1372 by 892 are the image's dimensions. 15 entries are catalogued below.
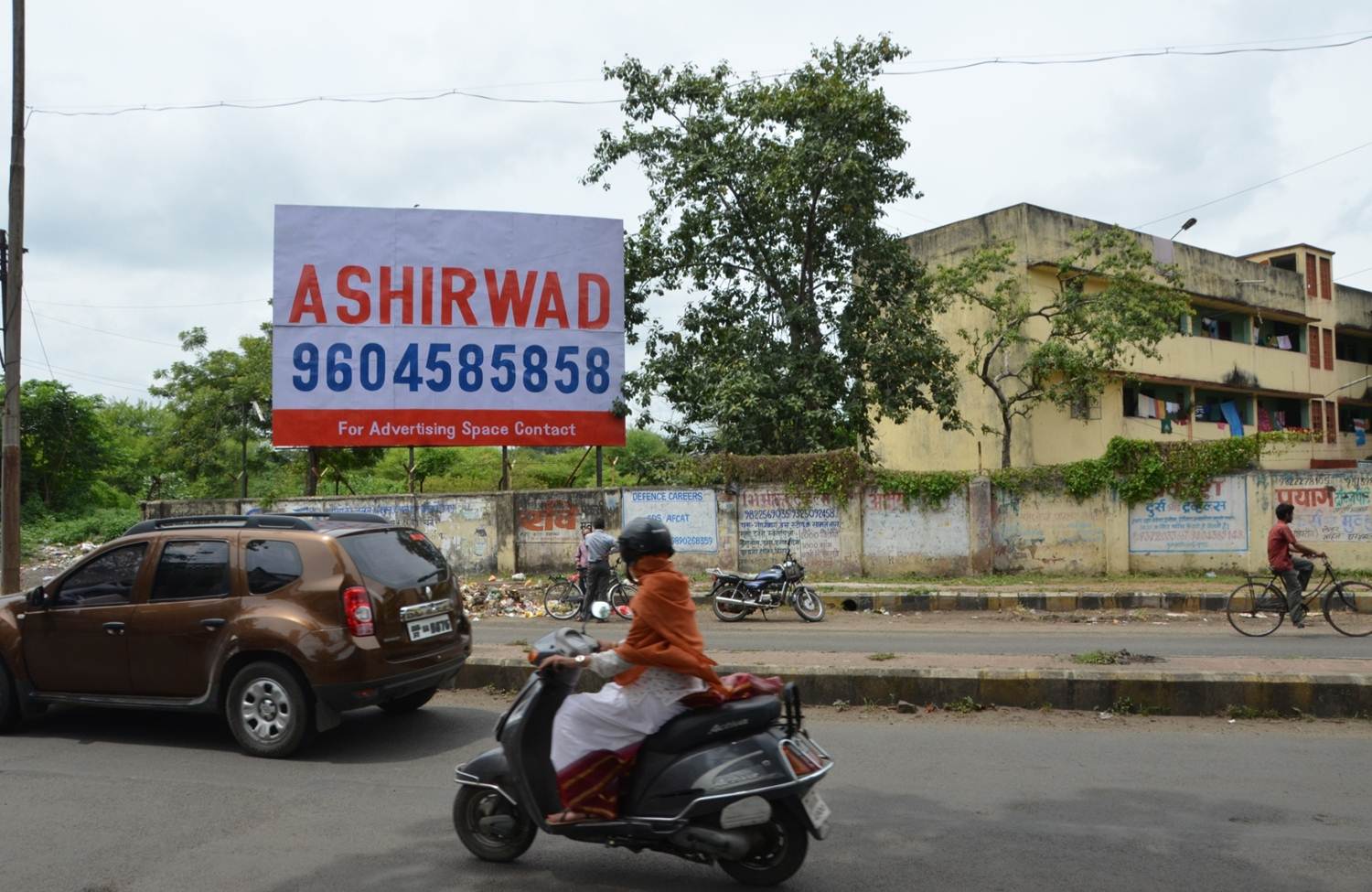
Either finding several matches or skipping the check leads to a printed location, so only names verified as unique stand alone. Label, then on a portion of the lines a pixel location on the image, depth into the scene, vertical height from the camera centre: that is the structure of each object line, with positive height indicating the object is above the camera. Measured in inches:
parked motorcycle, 623.2 -55.3
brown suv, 258.8 -31.6
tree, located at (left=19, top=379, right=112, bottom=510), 1279.5 +78.9
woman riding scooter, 171.8 -32.0
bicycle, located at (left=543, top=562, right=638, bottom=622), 645.9 -58.3
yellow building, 1184.2 +188.9
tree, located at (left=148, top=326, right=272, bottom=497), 1353.3 +140.7
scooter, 166.1 -46.1
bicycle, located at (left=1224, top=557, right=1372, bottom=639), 500.4 -52.2
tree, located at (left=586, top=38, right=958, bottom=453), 868.6 +221.7
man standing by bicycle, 603.8 -35.0
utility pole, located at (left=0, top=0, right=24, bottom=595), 547.2 +89.3
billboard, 880.9 +154.4
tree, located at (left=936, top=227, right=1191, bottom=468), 997.2 +183.4
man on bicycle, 502.3 -29.5
